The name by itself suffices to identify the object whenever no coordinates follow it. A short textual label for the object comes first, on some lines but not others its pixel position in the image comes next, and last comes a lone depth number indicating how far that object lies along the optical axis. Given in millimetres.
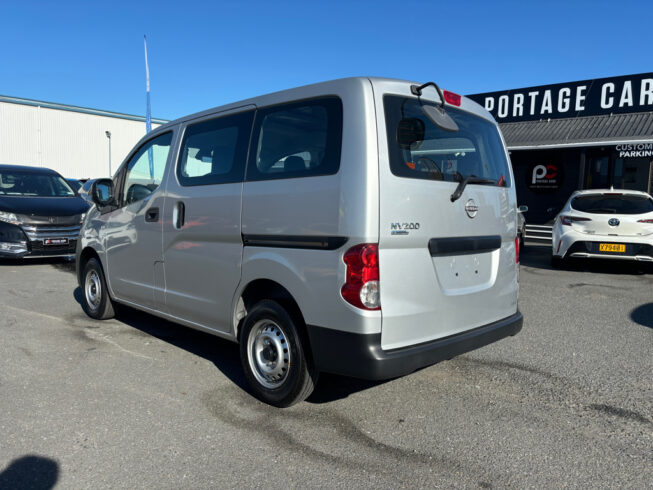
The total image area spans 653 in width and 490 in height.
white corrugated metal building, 33188
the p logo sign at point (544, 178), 17078
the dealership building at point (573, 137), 15289
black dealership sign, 15422
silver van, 2857
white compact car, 8188
